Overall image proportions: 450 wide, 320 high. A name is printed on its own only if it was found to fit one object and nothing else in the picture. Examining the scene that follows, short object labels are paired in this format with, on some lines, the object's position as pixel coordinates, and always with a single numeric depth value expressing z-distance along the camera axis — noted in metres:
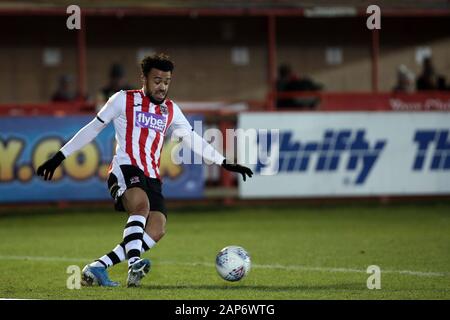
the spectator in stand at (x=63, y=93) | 19.25
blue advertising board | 16.70
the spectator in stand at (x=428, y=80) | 20.61
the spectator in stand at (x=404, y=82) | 20.06
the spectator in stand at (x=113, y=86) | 18.50
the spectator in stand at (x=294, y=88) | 18.67
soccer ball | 8.96
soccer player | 9.00
